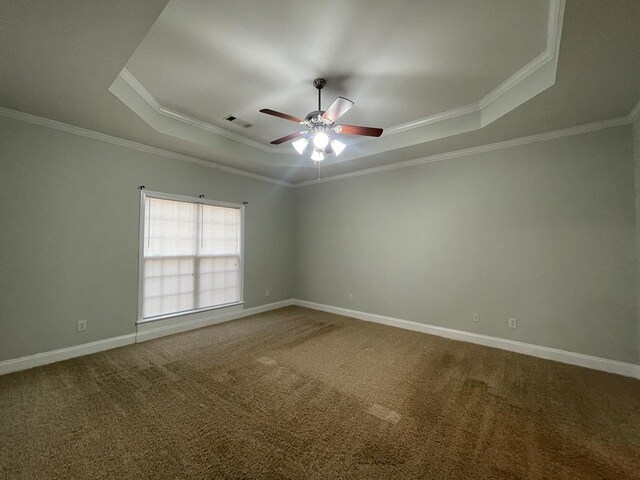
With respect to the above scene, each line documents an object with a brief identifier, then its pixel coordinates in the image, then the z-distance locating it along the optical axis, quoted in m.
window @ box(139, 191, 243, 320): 3.76
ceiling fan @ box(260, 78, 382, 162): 2.37
